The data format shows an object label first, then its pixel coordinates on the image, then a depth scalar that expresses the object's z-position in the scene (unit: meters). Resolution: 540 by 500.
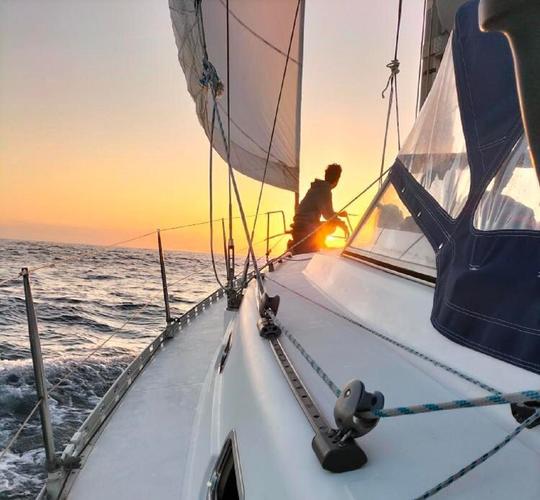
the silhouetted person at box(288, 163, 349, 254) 4.70
